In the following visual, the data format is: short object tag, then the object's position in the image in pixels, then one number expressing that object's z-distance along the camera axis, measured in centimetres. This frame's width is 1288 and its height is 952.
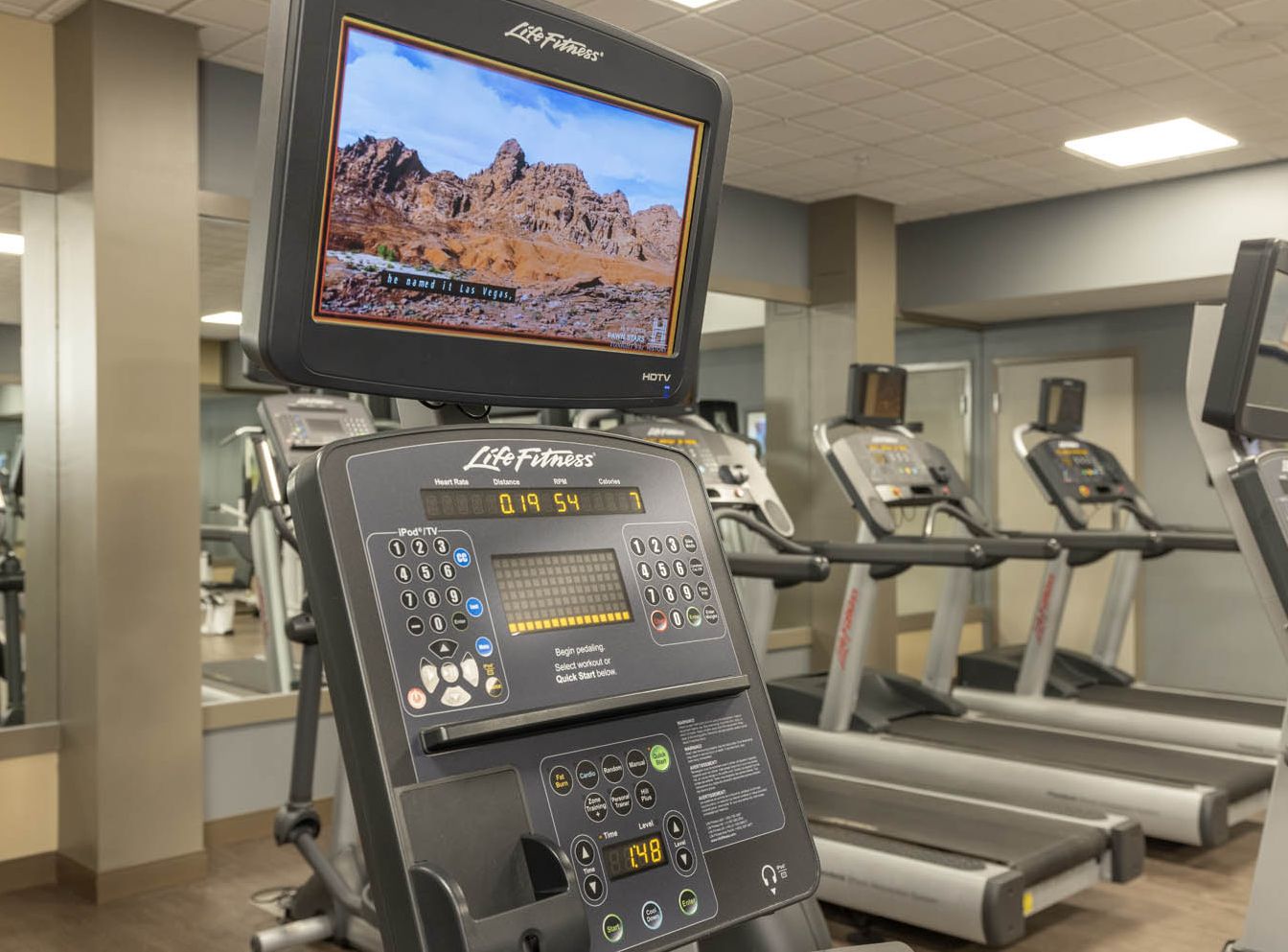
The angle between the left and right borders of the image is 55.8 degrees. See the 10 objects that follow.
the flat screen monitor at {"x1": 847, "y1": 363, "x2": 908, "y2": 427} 502
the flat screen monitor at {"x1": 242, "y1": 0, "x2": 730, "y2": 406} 91
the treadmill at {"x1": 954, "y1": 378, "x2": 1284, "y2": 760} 522
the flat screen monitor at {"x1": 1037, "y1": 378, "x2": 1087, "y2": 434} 602
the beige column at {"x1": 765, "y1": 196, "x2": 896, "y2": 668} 676
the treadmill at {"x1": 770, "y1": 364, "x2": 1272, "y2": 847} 421
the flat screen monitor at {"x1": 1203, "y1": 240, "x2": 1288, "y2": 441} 207
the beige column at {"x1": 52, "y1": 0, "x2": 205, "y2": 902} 388
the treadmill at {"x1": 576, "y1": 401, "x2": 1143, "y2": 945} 319
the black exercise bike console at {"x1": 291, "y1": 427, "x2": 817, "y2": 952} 87
